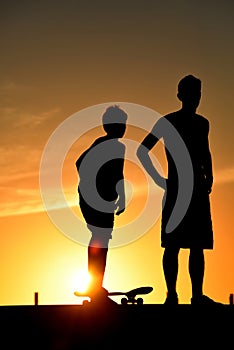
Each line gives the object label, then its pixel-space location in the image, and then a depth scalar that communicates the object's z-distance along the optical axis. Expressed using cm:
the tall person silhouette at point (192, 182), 1153
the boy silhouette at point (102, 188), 1210
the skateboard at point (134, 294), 1344
